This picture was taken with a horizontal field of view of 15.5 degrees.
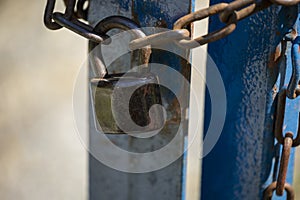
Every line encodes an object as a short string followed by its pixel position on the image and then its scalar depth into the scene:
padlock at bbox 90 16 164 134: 0.71
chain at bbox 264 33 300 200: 0.72
